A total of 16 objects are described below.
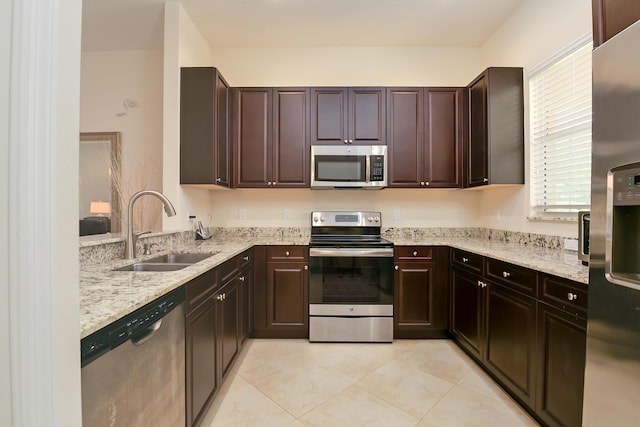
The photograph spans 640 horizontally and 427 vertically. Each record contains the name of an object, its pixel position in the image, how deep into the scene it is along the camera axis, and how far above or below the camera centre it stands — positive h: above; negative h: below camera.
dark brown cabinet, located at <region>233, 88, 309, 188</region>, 2.93 +0.79
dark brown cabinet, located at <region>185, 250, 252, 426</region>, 1.43 -0.71
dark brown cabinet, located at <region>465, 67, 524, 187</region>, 2.54 +0.77
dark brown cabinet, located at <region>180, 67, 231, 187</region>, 2.56 +0.77
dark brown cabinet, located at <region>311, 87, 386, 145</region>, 2.93 +0.98
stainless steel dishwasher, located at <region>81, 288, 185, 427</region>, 0.83 -0.54
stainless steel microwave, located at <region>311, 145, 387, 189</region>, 2.88 +0.46
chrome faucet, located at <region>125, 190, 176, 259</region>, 1.80 -0.12
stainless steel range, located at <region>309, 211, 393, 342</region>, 2.64 -0.74
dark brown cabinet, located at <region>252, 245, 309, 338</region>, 2.68 -0.74
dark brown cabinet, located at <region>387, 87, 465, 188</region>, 2.92 +0.78
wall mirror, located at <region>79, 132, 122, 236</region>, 3.27 +0.36
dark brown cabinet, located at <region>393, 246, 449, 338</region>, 2.69 -0.71
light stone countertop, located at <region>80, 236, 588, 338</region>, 0.92 -0.30
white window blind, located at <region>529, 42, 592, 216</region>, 1.96 +0.59
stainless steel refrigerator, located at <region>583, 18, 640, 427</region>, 0.94 -0.10
